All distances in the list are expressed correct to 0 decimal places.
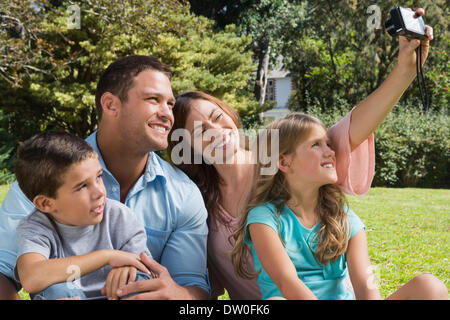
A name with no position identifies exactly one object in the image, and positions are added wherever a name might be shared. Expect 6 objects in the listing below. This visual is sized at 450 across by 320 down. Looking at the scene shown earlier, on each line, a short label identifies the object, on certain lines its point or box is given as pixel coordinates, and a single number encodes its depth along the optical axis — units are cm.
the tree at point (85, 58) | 993
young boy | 189
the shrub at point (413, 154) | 1279
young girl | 216
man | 238
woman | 239
